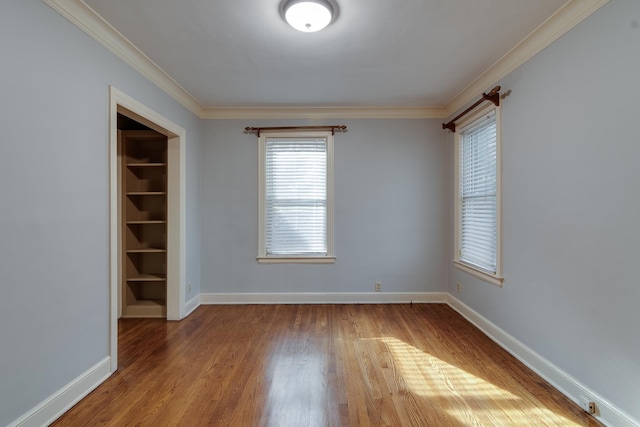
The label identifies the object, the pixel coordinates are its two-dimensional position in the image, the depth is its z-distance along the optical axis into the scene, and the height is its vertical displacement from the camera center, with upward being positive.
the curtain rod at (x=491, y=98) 2.69 +1.12
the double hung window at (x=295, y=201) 3.95 +0.15
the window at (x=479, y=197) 2.86 +0.18
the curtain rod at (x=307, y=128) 3.87 +1.12
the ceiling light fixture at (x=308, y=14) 1.86 +1.32
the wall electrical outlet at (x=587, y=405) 1.78 -1.19
